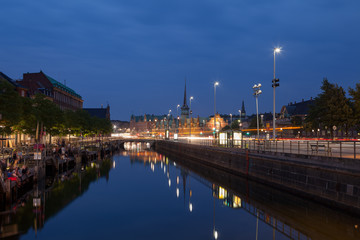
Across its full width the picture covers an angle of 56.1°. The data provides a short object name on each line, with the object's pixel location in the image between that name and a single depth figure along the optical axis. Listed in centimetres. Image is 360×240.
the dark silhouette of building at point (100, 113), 19650
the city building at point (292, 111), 16156
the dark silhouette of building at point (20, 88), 7181
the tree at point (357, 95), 4982
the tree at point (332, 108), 6288
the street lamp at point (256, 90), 5105
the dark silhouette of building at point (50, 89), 9189
